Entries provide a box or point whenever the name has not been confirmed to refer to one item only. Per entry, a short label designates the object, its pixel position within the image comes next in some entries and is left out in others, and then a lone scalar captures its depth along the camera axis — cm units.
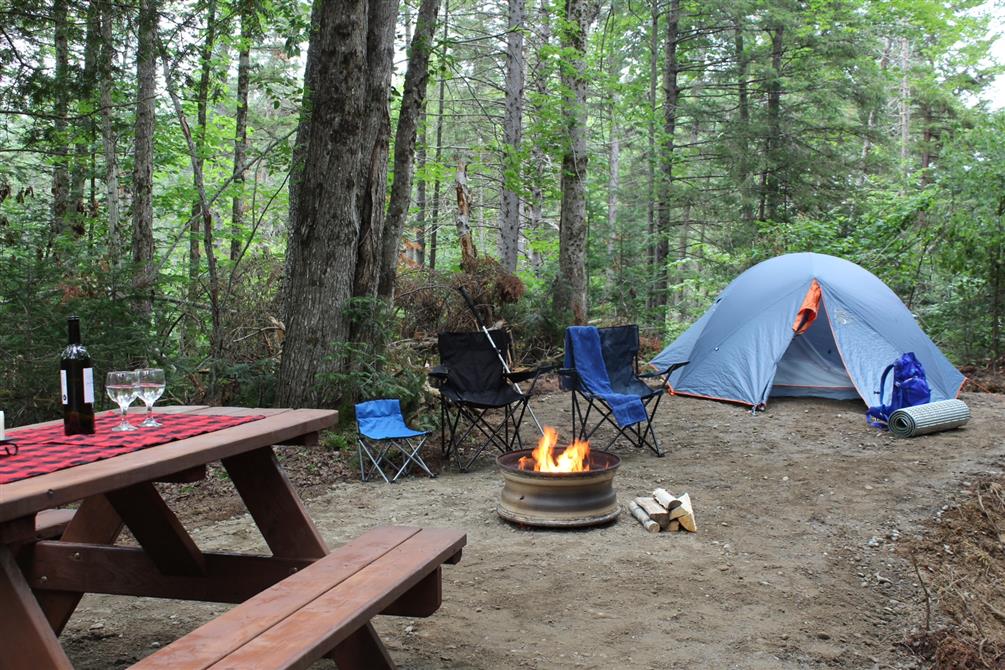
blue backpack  670
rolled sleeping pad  625
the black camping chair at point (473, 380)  555
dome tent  747
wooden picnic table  255
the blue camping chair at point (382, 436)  512
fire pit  412
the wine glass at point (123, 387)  228
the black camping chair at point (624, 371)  588
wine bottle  207
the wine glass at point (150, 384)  231
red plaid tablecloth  182
